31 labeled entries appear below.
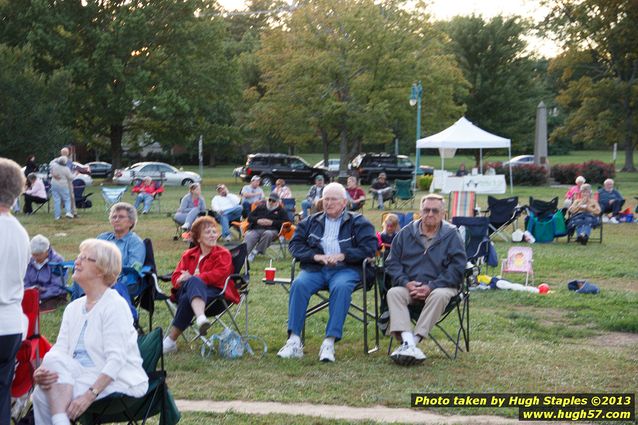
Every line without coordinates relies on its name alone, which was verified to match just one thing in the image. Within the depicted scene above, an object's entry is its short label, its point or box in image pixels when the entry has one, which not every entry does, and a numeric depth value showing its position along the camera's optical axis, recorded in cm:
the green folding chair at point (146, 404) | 421
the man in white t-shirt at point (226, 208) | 1559
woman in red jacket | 685
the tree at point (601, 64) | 4409
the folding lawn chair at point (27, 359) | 456
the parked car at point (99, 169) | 4552
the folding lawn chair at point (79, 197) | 2098
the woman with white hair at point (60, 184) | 1933
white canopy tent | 2478
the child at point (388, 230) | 1077
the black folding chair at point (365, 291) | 697
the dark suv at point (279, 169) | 3603
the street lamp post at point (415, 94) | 3075
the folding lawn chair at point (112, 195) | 2061
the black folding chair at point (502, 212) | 1476
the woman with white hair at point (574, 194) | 1653
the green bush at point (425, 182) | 3247
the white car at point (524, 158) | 5159
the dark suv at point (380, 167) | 3662
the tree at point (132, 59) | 3703
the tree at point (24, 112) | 2984
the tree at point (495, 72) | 5069
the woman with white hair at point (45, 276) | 830
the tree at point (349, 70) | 3834
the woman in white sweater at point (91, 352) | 408
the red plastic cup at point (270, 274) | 814
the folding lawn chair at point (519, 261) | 1073
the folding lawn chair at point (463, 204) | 1575
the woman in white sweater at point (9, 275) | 385
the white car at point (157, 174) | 3728
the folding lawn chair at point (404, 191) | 2372
